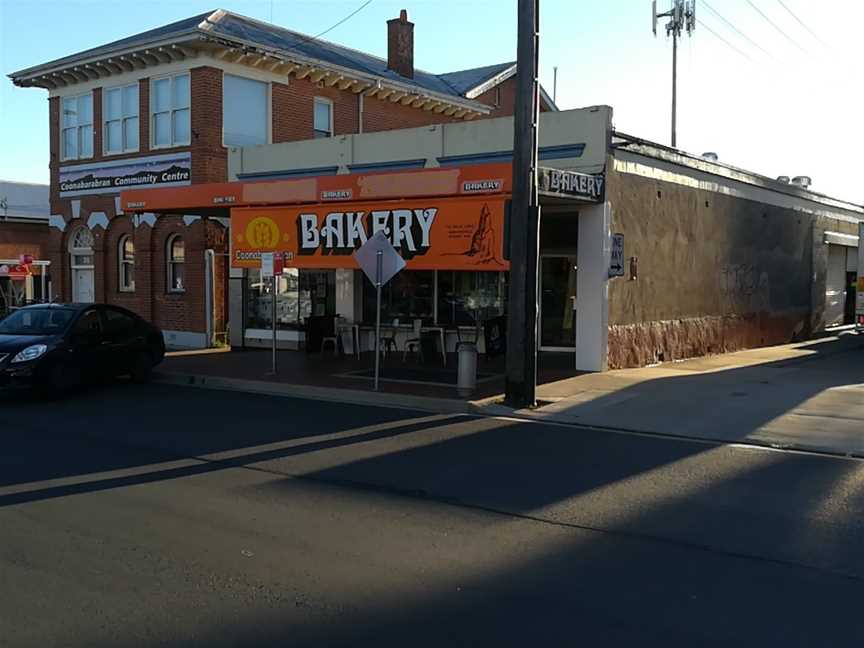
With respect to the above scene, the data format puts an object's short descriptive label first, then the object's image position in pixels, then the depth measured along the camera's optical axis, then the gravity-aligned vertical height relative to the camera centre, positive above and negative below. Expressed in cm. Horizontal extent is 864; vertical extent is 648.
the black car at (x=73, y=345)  1277 -99
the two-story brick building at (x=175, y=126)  2209 +470
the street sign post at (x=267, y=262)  1577 +51
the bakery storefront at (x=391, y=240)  1448 +84
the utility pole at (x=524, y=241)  1217 +75
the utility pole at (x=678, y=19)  3972 +1326
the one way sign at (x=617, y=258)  1602 +67
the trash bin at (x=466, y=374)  1313 -133
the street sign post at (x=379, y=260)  1387 +51
